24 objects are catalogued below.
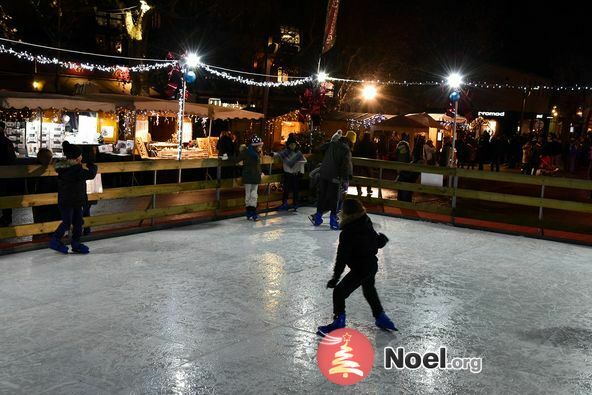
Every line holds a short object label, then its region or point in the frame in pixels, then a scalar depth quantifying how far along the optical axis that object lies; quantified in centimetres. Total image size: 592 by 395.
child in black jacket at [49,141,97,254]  771
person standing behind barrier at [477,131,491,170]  2569
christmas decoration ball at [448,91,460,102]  1892
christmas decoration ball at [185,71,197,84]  1706
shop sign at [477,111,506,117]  4300
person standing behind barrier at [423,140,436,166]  2069
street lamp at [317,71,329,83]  1762
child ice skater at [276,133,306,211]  1207
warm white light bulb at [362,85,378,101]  3397
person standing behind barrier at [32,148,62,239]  880
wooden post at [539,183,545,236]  1102
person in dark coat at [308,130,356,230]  1053
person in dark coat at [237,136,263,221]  1102
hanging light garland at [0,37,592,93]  1755
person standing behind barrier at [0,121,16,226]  929
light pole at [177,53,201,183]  1661
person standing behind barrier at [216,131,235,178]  1816
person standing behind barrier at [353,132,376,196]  1628
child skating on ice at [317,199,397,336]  503
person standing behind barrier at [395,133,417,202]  1377
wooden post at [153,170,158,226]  1016
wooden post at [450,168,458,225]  1190
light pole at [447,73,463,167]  1819
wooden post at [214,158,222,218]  1130
